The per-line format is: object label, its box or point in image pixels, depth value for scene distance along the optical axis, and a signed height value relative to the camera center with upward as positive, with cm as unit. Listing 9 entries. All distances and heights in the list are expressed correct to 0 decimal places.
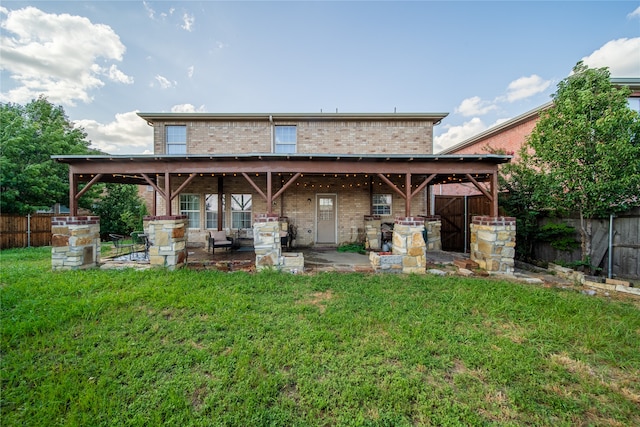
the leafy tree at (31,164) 910 +211
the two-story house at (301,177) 932 +147
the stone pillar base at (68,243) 553 -75
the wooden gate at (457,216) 868 -14
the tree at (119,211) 1122 +7
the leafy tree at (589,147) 475 +146
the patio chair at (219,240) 757 -97
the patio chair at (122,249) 743 -133
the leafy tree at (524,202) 633 +31
